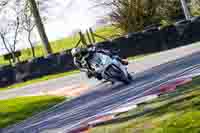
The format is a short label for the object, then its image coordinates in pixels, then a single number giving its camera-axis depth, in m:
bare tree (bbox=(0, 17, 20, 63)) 51.38
